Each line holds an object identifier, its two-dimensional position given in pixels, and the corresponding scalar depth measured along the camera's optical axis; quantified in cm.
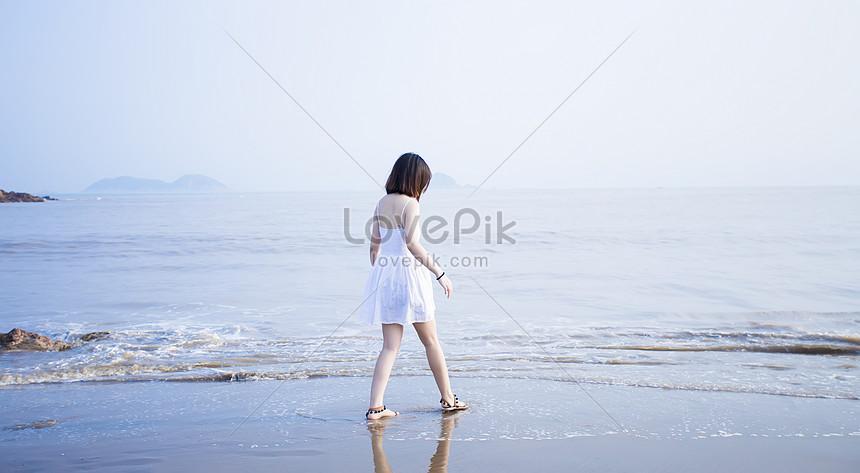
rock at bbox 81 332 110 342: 598
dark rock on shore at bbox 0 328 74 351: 548
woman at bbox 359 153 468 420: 348
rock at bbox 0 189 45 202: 5928
